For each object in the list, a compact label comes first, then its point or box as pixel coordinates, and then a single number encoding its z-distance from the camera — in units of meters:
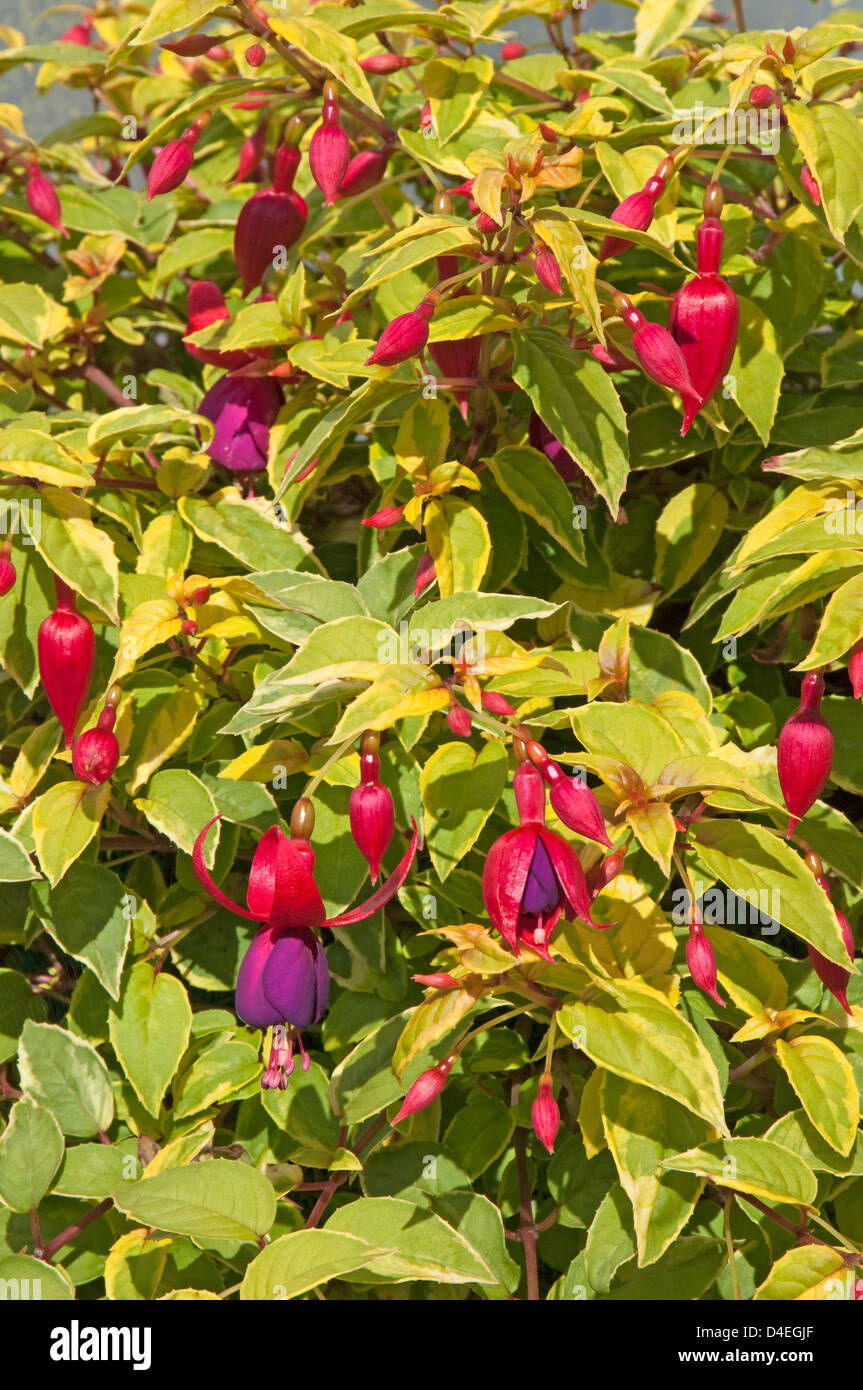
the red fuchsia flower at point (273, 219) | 1.07
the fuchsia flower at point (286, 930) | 0.94
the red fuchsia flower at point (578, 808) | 0.94
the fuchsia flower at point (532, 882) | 0.93
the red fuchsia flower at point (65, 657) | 1.01
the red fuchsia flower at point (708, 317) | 0.98
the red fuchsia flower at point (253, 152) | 1.12
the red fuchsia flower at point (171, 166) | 1.05
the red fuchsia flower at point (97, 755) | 1.00
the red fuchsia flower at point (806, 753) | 0.98
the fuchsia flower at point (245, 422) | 1.08
